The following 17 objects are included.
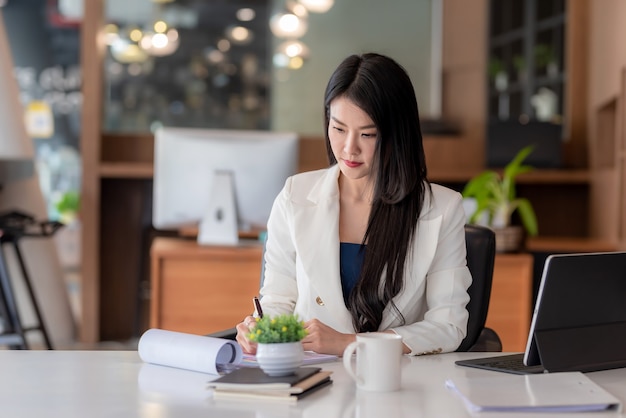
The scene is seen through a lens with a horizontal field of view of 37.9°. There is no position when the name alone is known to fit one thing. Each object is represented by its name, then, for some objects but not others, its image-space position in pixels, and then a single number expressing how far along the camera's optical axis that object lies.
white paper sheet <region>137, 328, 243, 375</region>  1.74
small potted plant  1.59
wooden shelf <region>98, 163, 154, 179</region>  5.96
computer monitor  4.16
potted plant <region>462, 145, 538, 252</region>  4.24
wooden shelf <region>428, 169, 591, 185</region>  6.01
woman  2.17
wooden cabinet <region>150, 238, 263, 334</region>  4.03
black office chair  2.45
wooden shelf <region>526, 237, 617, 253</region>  4.98
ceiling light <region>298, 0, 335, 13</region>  7.16
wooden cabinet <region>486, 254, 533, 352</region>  4.01
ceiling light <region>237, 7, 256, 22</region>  8.02
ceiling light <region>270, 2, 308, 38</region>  7.37
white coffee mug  1.60
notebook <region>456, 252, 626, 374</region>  1.75
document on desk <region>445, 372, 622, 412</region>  1.49
